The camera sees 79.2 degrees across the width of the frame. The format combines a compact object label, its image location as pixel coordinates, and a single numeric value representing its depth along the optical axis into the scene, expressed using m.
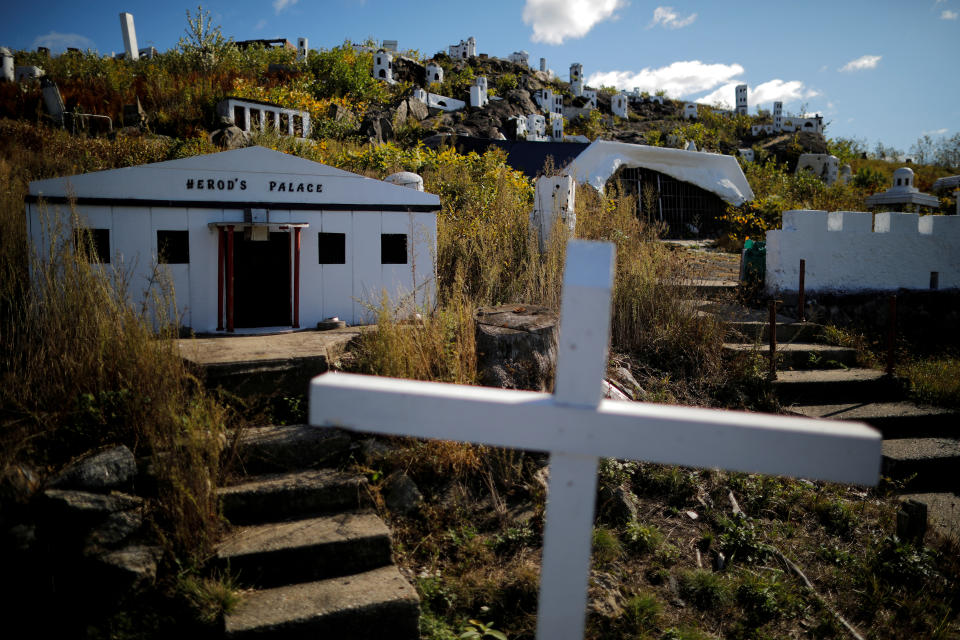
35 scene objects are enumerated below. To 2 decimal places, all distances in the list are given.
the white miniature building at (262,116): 13.93
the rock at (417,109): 24.33
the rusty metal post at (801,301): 8.58
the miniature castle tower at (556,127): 30.09
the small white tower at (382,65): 31.62
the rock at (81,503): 3.51
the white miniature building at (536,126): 27.83
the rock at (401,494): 4.40
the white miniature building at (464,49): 47.81
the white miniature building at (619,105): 41.75
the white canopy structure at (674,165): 15.80
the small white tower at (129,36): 26.32
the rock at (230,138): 12.62
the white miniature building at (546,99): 36.75
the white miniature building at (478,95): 32.66
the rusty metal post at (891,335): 7.18
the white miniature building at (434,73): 36.06
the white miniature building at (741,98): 43.78
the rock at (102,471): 3.65
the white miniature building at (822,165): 23.20
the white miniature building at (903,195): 12.50
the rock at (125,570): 3.32
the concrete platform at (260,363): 4.85
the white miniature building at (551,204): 8.71
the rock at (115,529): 3.46
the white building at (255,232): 6.04
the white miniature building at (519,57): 50.80
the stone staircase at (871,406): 5.96
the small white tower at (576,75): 46.97
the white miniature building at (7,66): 18.30
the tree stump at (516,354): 5.20
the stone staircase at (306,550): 3.40
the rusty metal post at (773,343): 6.80
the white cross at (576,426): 1.28
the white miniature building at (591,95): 42.45
